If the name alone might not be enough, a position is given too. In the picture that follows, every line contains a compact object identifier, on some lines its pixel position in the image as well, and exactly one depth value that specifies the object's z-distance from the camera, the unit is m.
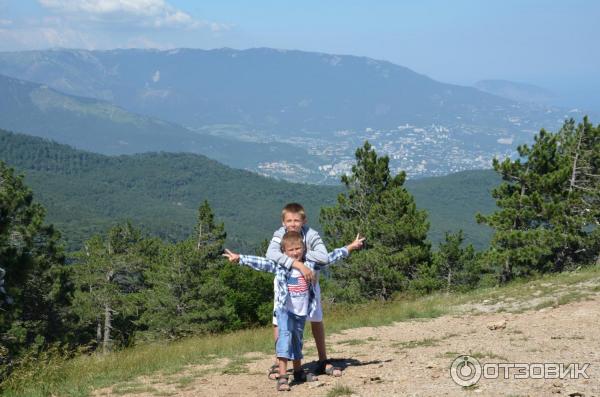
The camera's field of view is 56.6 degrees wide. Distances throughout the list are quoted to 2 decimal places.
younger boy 6.45
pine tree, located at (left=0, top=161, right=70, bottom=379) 20.67
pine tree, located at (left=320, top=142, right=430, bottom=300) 24.61
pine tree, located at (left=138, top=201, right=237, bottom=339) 29.16
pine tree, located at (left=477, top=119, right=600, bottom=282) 21.00
